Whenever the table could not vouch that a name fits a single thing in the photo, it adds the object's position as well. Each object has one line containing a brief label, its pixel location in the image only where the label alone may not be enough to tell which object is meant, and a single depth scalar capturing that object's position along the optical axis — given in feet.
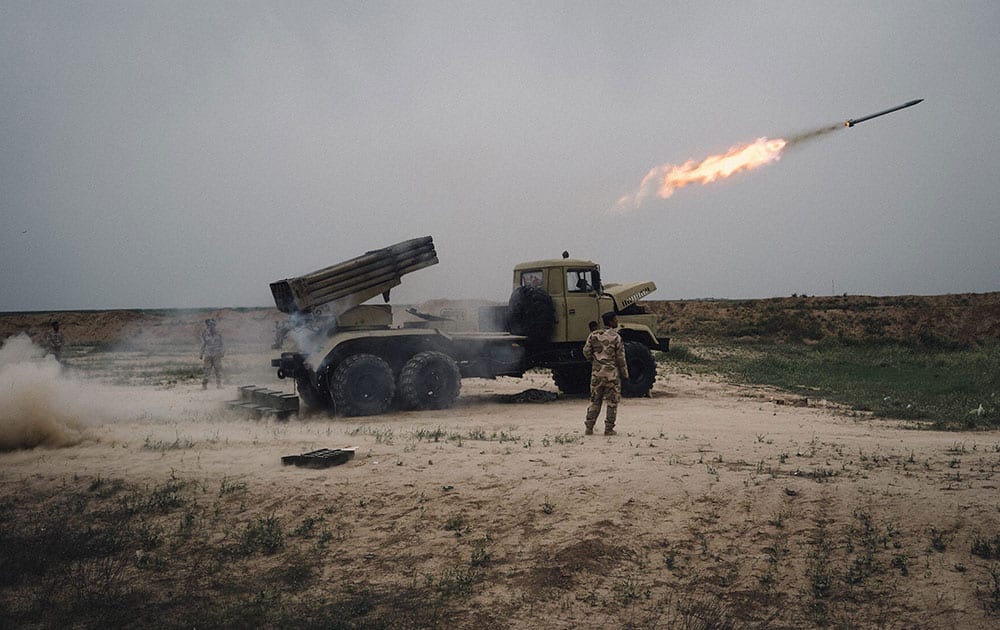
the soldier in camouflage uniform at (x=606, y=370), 36.11
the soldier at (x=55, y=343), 65.16
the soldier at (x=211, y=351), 61.00
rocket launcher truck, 45.60
